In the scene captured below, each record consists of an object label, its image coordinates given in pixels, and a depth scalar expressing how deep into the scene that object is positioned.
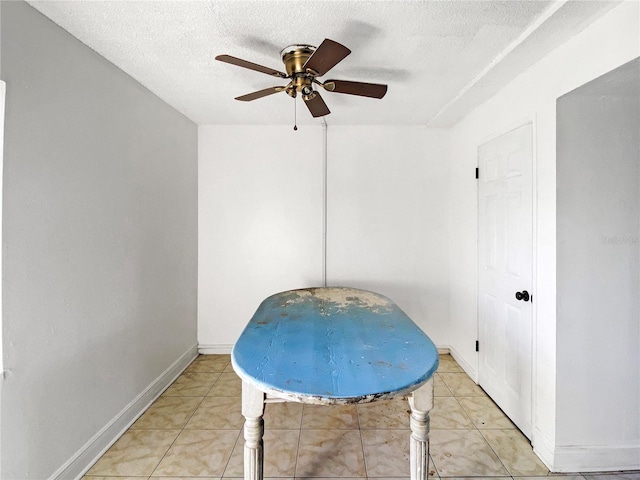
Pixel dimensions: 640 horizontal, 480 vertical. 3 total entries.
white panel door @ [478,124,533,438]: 1.92
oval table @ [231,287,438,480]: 1.07
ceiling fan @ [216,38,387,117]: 1.35
